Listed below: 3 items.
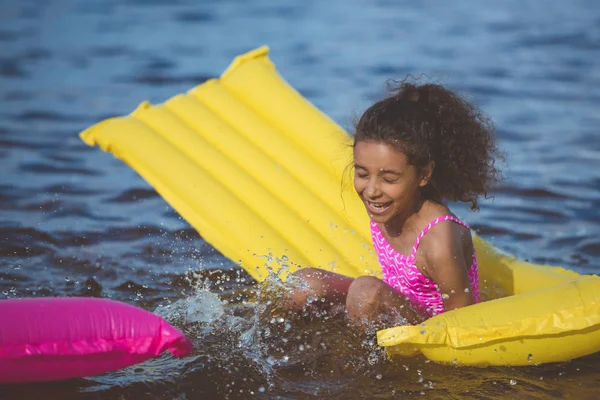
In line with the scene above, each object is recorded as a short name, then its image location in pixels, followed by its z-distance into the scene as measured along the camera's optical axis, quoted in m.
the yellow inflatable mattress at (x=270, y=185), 6.70
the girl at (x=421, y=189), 5.75
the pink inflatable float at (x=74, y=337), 4.94
